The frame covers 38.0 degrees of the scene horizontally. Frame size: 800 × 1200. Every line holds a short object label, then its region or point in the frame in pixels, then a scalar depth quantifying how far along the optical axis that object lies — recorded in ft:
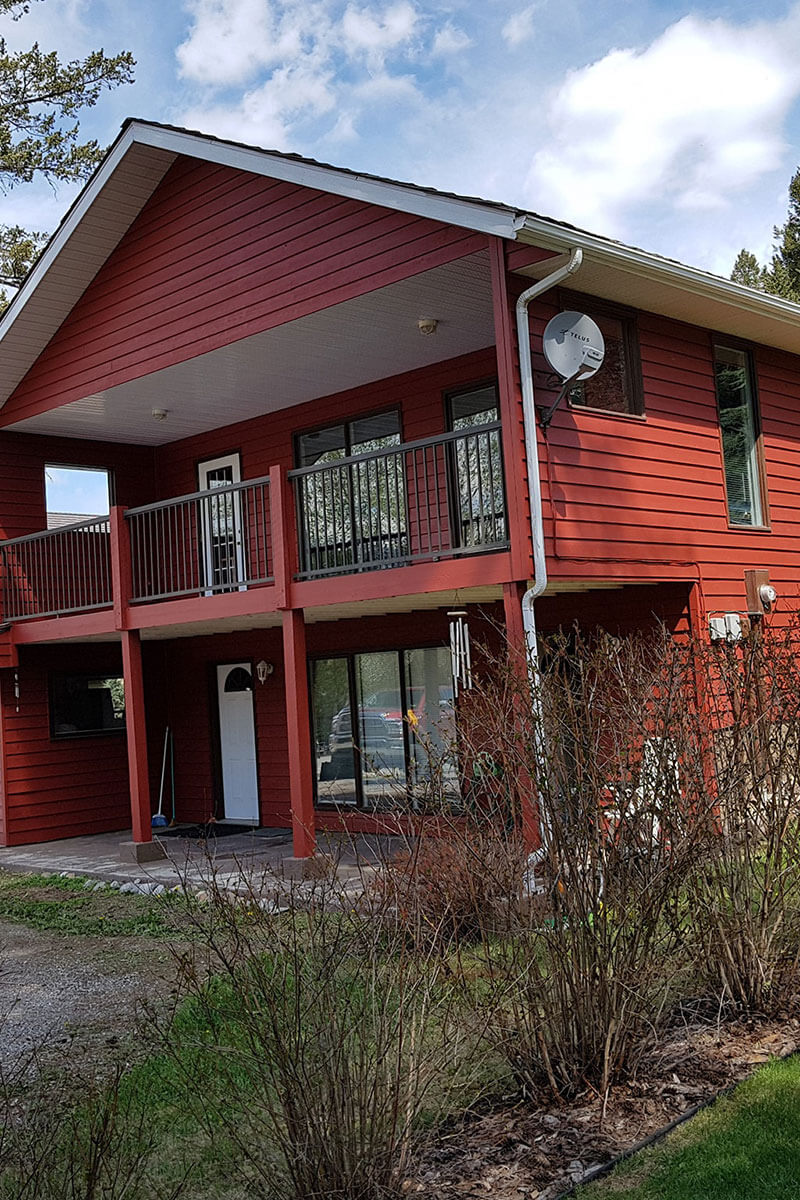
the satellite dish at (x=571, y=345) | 30.09
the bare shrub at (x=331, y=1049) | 12.45
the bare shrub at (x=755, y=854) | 17.88
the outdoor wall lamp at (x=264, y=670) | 49.19
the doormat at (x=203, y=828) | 47.83
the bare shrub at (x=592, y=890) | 15.38
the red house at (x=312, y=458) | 32.68
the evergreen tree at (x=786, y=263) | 118.73
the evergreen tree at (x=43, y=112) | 79.00
